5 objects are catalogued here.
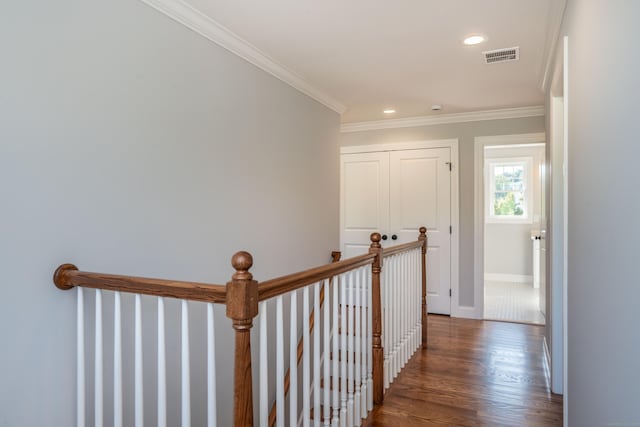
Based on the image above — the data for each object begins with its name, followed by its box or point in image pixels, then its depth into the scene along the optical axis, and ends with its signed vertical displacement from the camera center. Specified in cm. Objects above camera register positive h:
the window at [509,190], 696 +38
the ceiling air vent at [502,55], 289 +114
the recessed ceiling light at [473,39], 266 +114
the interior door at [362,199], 519 +18
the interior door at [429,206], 489 +7
